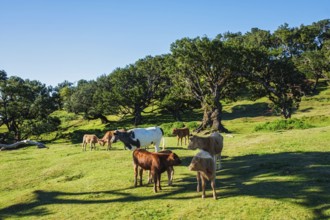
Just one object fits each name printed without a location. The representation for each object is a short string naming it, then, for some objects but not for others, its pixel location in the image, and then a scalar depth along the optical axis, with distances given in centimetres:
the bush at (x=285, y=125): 3797
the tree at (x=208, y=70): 4438
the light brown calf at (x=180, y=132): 3181
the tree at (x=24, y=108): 5300
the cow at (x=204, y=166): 1427
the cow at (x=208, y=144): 1839
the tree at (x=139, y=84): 6900
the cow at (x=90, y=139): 3178
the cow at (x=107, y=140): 3037
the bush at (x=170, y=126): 4431
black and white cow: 2273
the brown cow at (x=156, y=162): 1598
